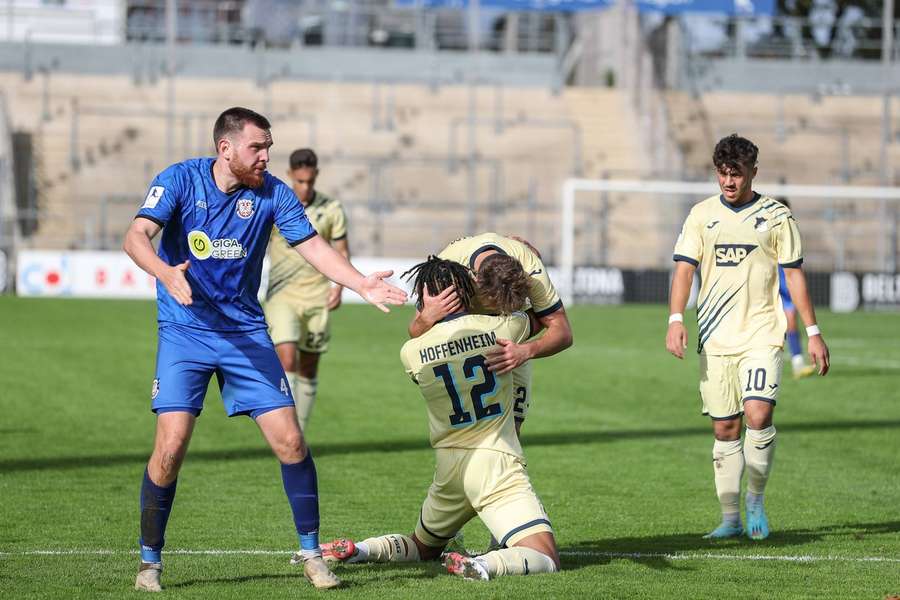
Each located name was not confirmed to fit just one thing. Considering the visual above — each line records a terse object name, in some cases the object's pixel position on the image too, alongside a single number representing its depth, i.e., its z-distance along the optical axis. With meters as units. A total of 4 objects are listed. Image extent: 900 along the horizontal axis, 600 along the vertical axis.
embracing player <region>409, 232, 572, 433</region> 13.35
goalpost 58.50
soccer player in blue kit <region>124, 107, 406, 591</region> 13.05
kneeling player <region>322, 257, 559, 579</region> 13.37
